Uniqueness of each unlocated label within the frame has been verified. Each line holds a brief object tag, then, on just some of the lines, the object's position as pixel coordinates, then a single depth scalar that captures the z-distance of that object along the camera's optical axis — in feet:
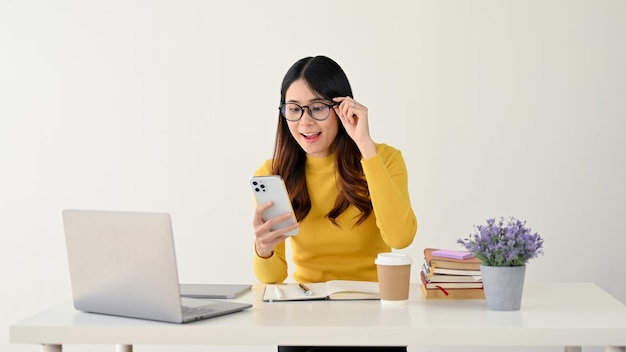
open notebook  6.42
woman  8.01
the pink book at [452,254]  6.59
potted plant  5.80
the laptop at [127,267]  5.42
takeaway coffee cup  6.17
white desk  5.28
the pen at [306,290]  6.55
